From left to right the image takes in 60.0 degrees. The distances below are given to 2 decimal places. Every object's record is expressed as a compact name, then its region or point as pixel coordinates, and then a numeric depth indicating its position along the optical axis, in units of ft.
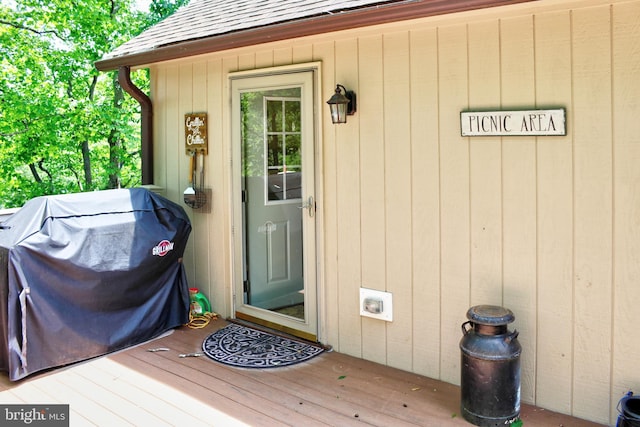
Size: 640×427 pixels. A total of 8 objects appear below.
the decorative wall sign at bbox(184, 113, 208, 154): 16.12
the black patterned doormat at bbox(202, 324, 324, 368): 12.66
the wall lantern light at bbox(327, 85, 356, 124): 12.35
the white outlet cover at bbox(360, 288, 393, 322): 12.20
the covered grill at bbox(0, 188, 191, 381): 11.54
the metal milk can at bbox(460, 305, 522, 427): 9.52
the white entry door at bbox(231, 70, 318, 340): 13.70
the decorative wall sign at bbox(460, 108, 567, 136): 9.70
